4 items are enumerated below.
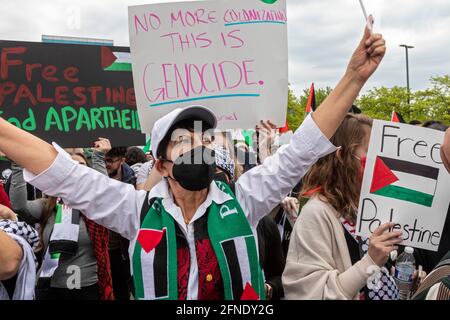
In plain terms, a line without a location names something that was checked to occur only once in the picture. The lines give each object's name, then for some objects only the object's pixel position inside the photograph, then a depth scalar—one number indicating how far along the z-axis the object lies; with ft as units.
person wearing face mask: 6.19
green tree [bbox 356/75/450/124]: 92.92
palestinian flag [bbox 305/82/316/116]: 15.43
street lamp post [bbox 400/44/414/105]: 90.08
